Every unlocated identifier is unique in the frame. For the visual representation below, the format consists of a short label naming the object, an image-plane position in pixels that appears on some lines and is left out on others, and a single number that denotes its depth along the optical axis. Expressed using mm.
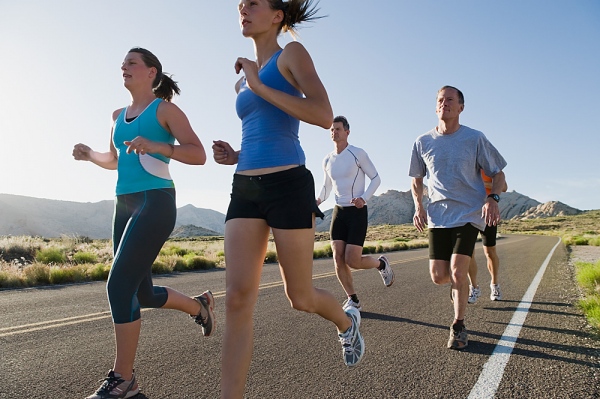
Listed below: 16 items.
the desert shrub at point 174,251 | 20158
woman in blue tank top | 2486
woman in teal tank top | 2939
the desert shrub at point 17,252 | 16752
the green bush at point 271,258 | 17562
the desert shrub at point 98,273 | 11102
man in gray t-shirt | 4656
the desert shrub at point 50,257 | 15148
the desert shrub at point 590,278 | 8271
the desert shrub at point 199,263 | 14531
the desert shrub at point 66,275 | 10266
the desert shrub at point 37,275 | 9953
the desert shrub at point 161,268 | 13039
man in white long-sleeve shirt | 6039
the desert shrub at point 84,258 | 15383
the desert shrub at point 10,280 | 9461
